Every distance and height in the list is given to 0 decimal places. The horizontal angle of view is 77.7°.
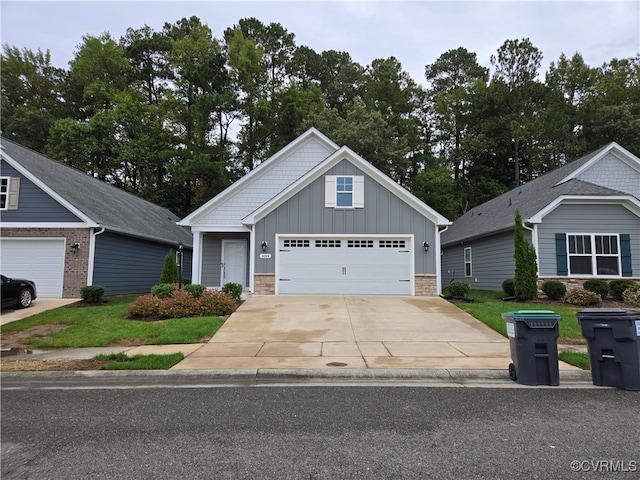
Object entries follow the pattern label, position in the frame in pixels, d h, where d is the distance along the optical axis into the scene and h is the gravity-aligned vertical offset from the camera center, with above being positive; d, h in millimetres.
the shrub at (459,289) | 14109 -726
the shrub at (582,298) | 12719 -908
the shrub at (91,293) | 13445 -880
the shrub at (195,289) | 12703 -700
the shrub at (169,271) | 14914 -154
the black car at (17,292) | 12070 -810
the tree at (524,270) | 13430 -22
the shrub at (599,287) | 13633 -594
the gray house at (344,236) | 15078 +1238
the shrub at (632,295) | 12773 -815
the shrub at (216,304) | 11594 -1087
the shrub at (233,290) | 13312 -746
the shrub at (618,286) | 13458 -554
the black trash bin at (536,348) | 5785 -1151
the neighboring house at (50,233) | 14766 +1280
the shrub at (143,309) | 11250 -1182
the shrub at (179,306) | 11219 -1117
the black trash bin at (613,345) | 5555 -1077
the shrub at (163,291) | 12469 -743
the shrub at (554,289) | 13484 -671
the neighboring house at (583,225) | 14672 +1706
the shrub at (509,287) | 14586 -675
